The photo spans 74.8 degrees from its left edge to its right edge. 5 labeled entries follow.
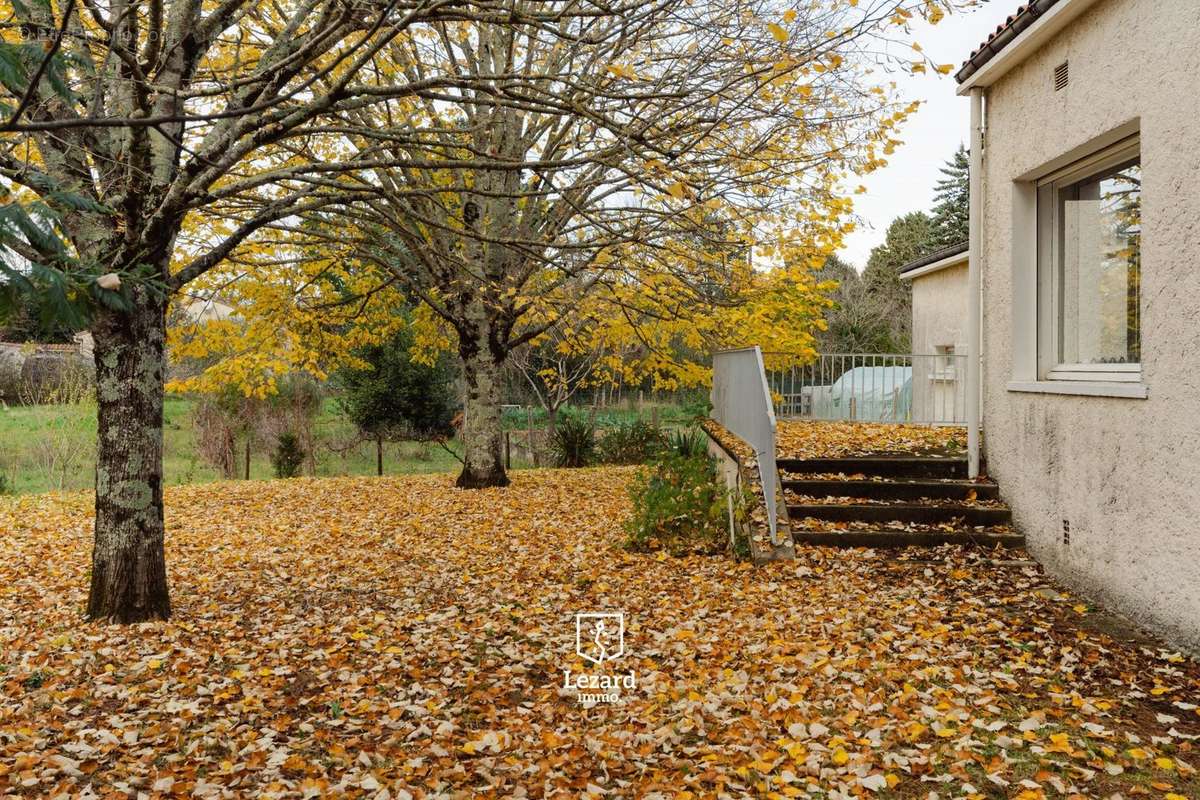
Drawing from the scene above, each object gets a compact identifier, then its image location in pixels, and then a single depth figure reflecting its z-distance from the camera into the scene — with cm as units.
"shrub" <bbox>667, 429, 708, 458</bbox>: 1088
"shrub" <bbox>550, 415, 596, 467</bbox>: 1658
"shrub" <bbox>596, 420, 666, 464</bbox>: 1667
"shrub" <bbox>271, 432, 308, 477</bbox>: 1598
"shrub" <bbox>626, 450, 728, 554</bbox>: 734
